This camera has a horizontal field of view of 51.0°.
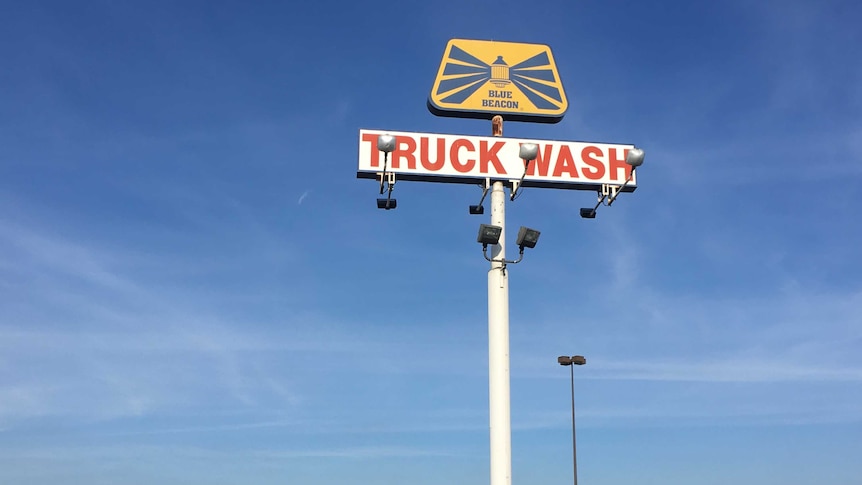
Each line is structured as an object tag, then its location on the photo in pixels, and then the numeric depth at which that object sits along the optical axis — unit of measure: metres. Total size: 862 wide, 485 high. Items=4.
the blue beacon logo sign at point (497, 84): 21.33
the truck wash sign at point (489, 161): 19.94
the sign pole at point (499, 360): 18.02
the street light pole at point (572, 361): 46.03
